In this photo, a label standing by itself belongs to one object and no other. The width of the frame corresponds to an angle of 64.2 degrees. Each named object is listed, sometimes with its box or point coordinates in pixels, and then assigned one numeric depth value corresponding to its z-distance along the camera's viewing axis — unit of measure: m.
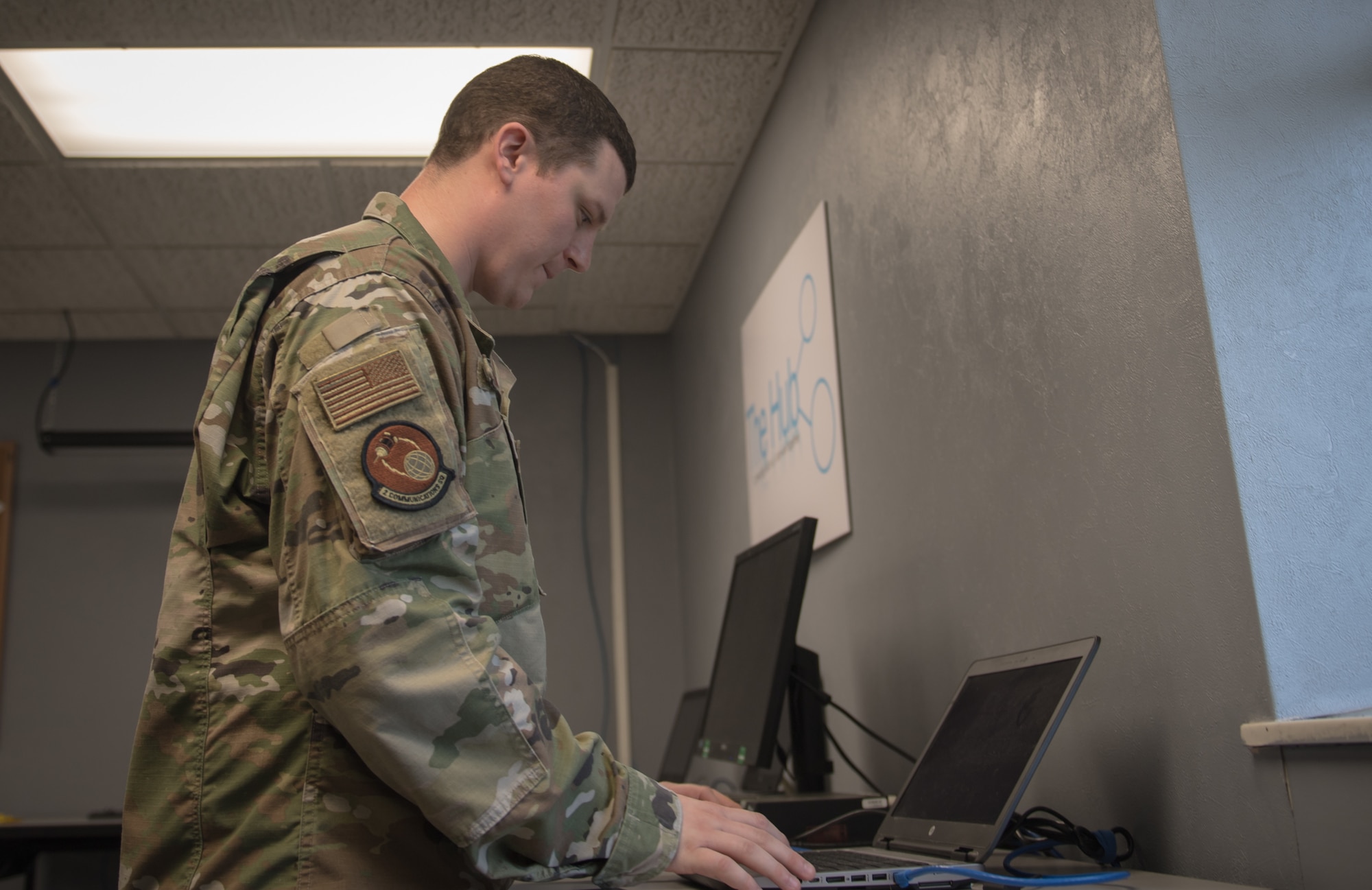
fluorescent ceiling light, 2.49
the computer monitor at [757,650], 1.66
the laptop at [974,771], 1.09
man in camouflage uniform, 0.75
